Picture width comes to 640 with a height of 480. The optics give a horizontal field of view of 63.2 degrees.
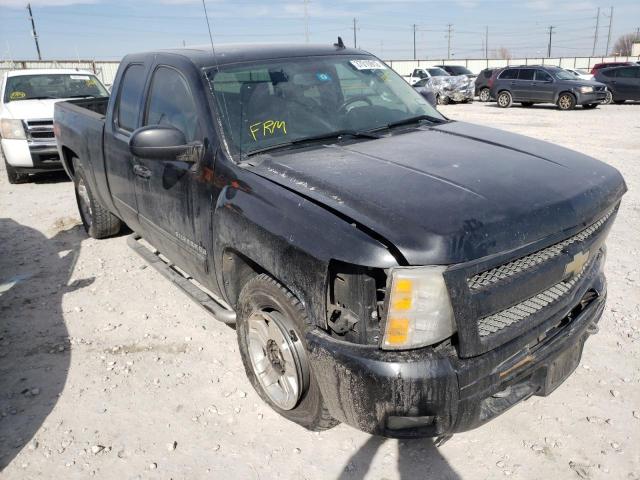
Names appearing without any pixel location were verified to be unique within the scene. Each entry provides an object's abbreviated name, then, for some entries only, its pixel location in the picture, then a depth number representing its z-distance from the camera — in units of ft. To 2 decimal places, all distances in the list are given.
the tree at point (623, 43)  280.10
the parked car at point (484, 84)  71.15
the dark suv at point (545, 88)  59.67
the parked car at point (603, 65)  69.58
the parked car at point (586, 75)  76.43
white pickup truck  26.55
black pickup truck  6.50
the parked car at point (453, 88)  74.38
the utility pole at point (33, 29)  132.86
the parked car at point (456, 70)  83.76
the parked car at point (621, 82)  63.93
